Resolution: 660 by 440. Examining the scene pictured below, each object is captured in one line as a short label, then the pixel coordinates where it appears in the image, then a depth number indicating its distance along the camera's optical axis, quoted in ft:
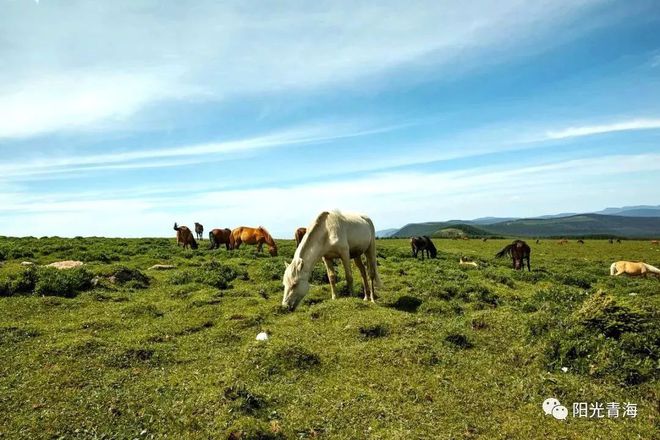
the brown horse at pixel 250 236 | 113.91
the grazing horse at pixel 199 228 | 175.32
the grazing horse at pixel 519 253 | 101.19
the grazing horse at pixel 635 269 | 86.94
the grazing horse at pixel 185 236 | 120.19
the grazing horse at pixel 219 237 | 121.80
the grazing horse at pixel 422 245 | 125.49
